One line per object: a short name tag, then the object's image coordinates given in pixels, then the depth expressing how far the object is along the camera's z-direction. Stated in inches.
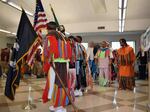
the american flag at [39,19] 166.6
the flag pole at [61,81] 137.3
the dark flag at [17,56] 142.3
